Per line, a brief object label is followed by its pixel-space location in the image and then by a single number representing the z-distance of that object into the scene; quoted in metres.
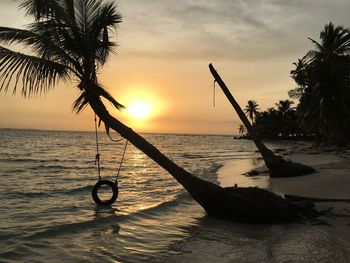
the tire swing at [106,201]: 12.44
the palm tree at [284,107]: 96.44
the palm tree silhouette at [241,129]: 145.25
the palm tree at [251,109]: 109.20
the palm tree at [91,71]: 9.32
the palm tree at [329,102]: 35.72
